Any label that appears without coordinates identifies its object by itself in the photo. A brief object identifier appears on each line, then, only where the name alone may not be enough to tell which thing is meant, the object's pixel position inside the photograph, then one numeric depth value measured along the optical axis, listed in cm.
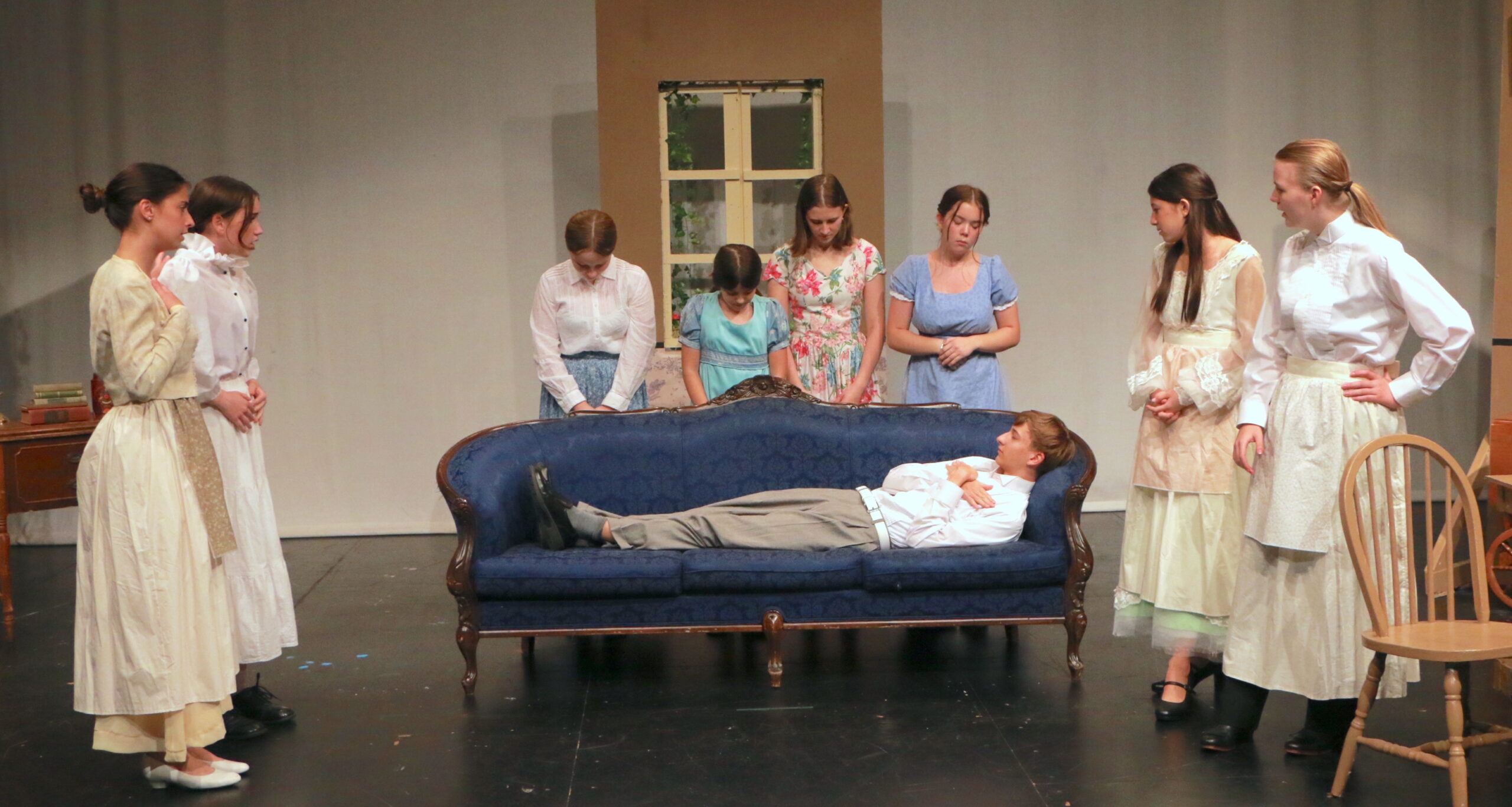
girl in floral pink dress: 467
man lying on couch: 408
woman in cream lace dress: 347
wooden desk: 520
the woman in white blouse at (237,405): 348
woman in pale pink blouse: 477
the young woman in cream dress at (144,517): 299
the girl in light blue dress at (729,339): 471
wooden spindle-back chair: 265
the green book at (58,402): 558
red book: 550
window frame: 625
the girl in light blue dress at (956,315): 456
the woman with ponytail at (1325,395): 294
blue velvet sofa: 391
